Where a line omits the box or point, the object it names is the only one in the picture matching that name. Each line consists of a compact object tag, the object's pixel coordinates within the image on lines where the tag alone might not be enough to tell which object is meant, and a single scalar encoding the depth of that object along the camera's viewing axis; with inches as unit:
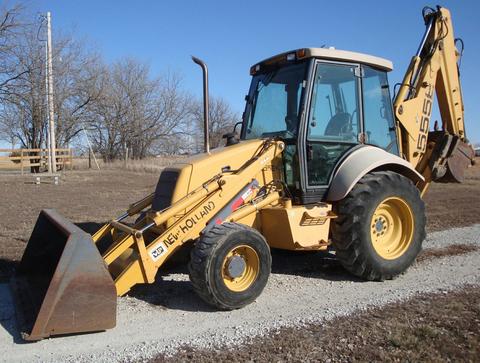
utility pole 962.7
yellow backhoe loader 176.9
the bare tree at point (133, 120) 1594.5
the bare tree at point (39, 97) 889.5
